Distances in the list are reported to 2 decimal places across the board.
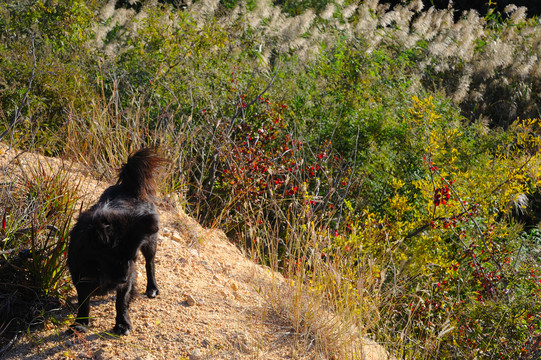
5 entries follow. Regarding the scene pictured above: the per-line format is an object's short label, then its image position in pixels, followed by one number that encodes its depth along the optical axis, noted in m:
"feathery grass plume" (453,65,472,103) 15.70
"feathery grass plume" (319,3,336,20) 18.08
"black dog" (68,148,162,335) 5.52
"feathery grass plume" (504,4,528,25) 21.26
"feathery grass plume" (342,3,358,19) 19.44
